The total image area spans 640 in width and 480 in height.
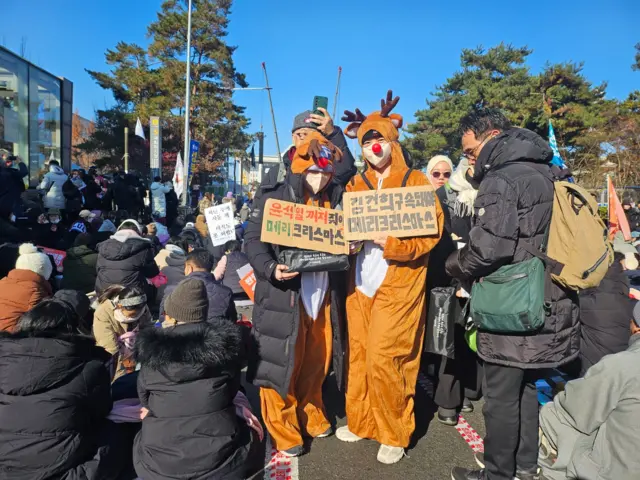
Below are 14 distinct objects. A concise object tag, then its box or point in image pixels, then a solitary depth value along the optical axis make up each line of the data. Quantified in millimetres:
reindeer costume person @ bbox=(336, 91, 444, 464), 2834
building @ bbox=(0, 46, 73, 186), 11945
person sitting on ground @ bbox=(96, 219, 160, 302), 5273
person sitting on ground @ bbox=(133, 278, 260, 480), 2455
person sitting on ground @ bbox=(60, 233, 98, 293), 6375
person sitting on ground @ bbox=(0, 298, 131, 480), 2381
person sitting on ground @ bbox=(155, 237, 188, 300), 6195
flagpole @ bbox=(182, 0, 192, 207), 16719
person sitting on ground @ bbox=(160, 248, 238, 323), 3955
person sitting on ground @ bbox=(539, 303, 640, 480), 1960
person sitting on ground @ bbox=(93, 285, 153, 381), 4008
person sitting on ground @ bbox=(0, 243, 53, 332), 3732
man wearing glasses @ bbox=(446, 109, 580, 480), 2332
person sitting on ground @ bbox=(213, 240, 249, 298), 6518
